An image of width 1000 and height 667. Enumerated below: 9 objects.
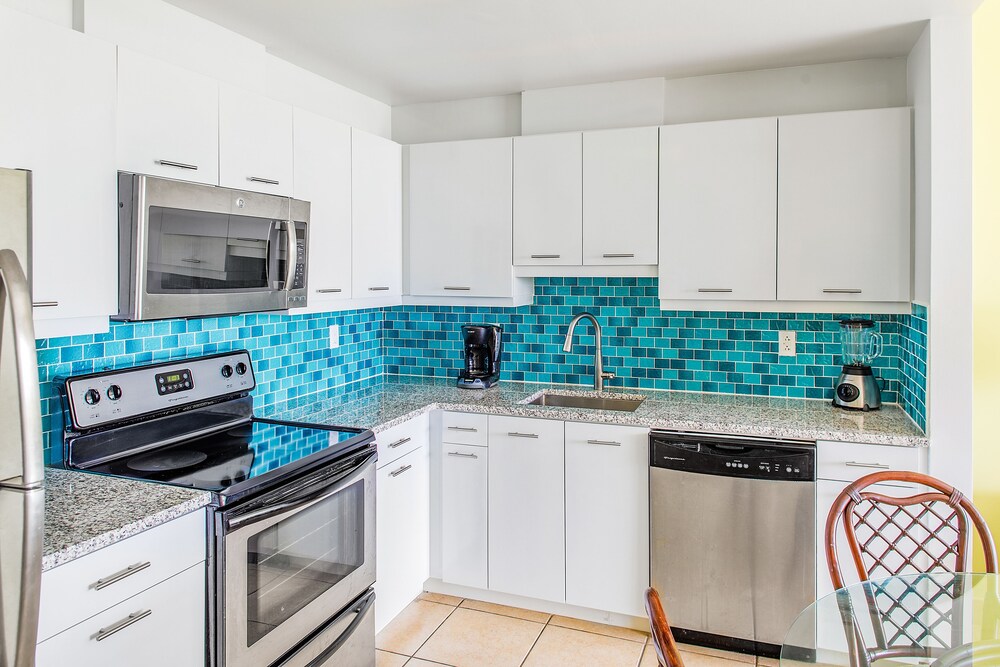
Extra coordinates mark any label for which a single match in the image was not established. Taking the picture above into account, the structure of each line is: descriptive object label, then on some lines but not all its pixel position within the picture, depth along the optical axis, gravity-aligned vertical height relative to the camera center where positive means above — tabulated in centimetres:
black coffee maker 342 -15
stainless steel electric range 193 -50
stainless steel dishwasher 259 -80
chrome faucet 336 -17
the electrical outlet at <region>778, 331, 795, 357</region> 318 -7
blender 289 -16
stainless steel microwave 202 +25
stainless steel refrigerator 112 -25
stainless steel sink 326 -36
